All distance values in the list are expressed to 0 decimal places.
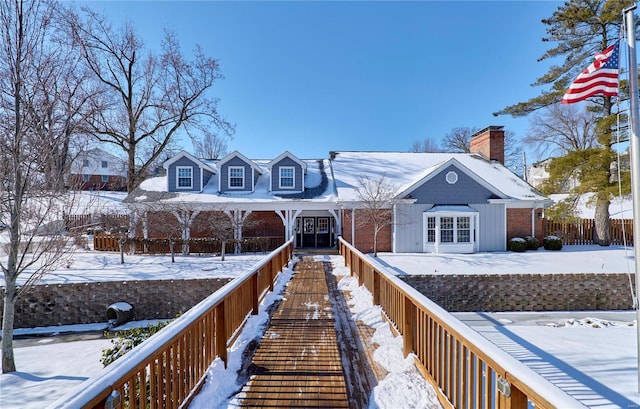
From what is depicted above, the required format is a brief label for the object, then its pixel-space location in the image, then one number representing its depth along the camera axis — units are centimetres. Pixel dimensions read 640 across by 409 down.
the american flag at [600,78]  501
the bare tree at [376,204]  1390
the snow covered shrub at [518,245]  1478
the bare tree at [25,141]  580
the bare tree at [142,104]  2072
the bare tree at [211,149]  3629
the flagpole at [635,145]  444
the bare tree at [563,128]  2438
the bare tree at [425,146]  4305
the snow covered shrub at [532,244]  1524
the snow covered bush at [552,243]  1521
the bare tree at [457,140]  3609
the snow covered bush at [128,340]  450
